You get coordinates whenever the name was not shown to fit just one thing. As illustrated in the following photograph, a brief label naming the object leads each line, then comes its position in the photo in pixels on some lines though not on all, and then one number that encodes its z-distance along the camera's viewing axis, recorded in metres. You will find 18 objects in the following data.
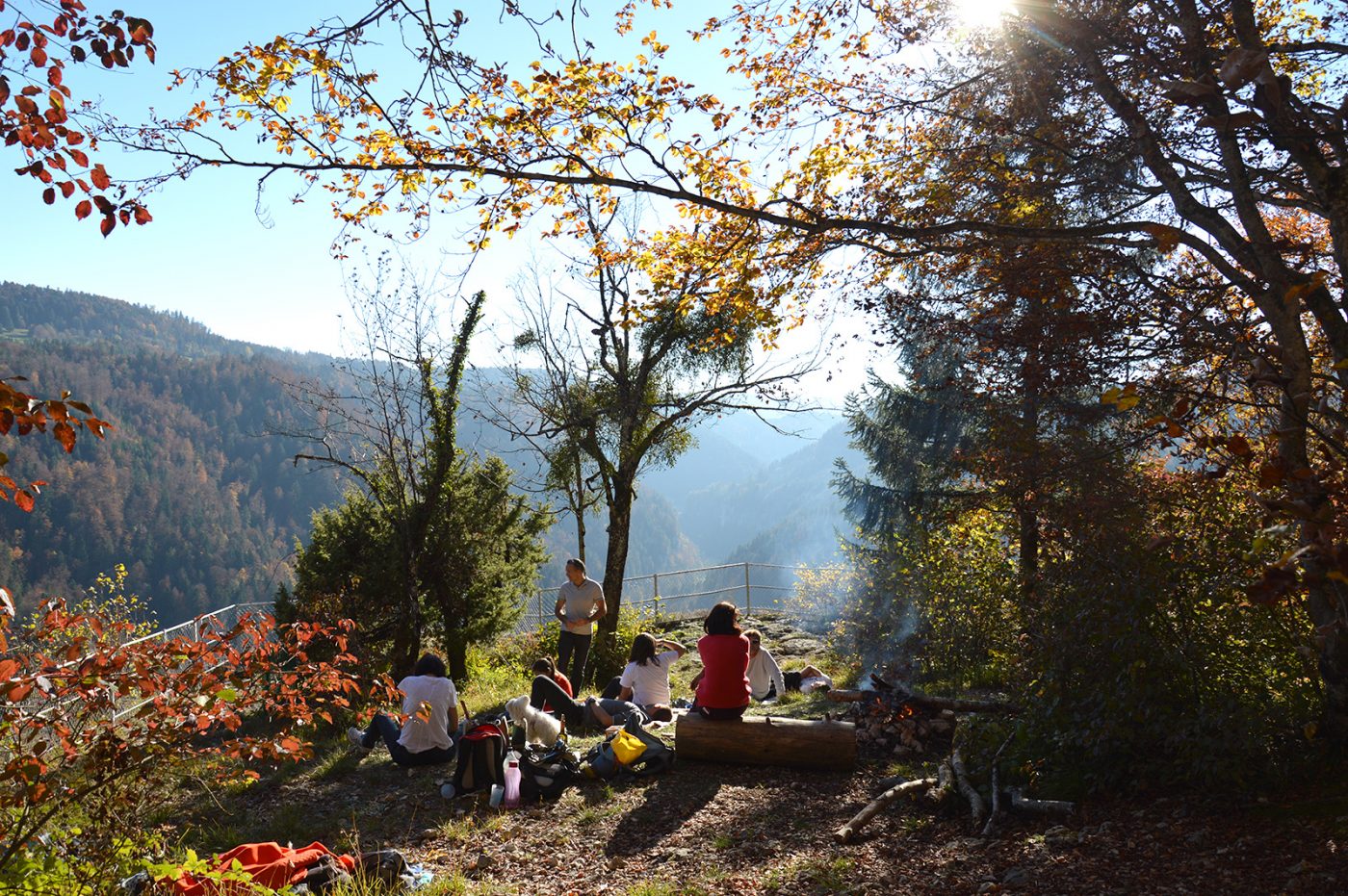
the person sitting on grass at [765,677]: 8.81
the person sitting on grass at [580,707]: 7.64
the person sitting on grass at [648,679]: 7.95
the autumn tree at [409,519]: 9.80
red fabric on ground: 4.02
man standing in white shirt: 9.15
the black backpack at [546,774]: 5.82
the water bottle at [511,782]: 5.70
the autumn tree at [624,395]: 12.33
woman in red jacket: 6.47
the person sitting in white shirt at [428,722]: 6.55
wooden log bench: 6.14
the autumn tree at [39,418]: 1.89
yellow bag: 6.20
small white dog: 6.70
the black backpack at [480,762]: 5.90
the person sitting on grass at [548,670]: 7.96
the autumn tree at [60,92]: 2.24
